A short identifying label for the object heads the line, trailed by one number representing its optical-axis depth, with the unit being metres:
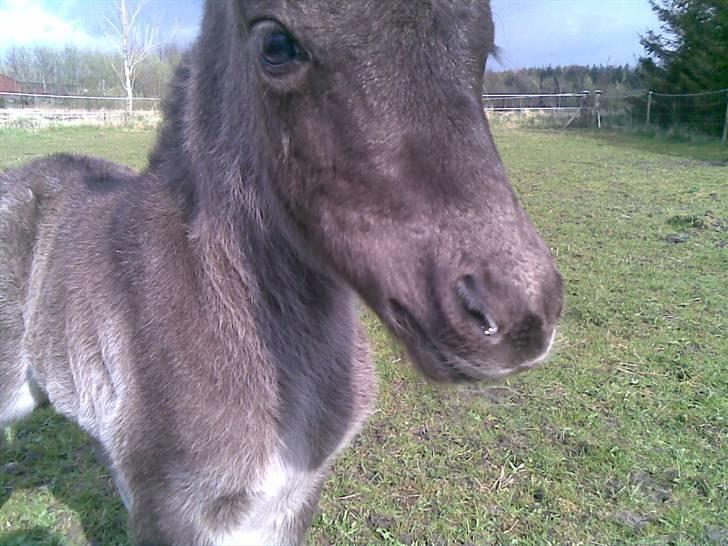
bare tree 34.16
